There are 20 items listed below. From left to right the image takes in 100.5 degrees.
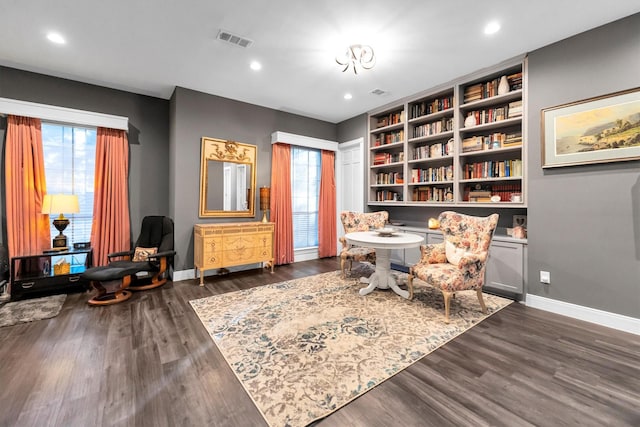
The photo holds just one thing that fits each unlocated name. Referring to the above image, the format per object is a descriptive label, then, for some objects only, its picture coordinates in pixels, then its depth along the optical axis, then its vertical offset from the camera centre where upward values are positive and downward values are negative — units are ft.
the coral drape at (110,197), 12.37 +0.89
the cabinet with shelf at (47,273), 10.02 -2.30
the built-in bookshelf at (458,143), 10.85 +3.47
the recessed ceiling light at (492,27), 8.24 +5.95
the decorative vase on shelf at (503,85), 10.79 +5.26
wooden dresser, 12.32 -1.45
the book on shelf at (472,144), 11.77 +3.20
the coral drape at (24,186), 10.66 +1.22
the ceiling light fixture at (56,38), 8.78 +5.96
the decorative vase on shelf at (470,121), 11.92 +4.25
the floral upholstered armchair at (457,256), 8.59 -1.49
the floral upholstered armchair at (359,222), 13.29 -0.37
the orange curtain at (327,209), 18.03 +0.41
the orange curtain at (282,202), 15.94 +0.79
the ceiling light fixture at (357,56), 9.15 +5.71
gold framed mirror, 13.71 +2.00
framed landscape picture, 7.93 +2.71
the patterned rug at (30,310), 8.35 -3.21
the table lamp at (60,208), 10.59 +0.30
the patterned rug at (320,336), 5.35 -3.43
